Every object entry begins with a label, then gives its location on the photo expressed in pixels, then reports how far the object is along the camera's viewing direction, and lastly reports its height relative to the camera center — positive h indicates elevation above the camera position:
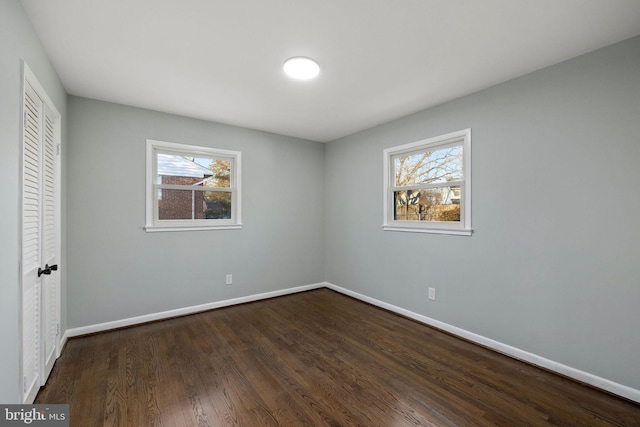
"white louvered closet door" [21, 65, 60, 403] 1.75 -0.20
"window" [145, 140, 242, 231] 3.38 +0.34
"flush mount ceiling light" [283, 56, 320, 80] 2.26 +1.22
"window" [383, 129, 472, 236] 2.98 +0.35
